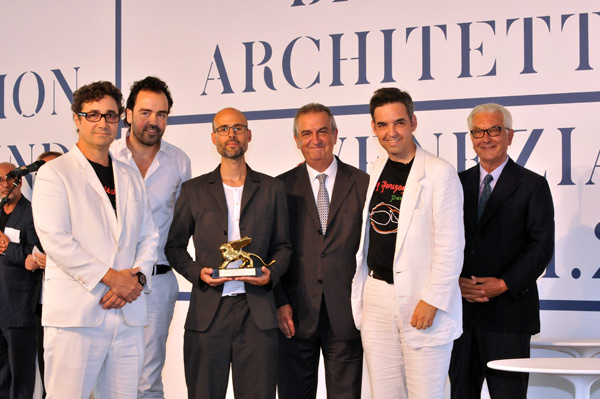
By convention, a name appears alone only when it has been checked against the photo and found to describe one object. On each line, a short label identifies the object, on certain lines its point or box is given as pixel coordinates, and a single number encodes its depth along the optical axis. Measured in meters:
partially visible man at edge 4.80
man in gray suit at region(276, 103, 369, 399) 3.69
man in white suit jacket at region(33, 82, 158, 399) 3.08
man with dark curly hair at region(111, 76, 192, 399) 3.92
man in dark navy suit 3.61
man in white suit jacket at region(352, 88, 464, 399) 3.25
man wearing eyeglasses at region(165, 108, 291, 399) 3.50
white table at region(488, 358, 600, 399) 2.53
